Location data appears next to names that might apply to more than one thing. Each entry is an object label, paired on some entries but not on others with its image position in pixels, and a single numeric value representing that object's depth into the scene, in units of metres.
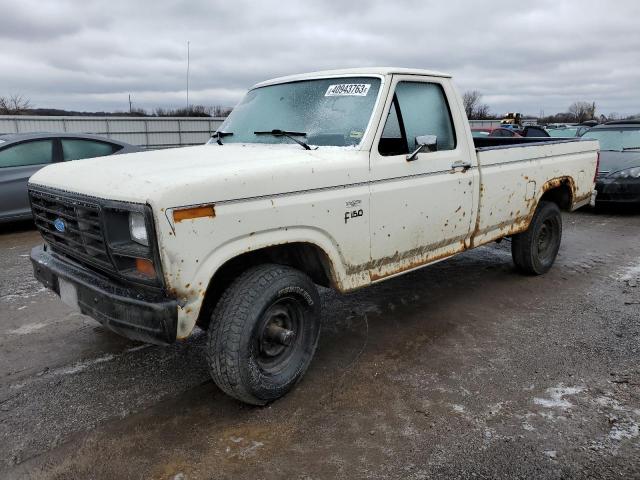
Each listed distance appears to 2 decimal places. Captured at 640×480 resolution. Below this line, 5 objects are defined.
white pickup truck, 2.63
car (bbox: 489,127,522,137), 15.99
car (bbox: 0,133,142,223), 7.52
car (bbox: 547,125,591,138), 15.27
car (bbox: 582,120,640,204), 9.16
